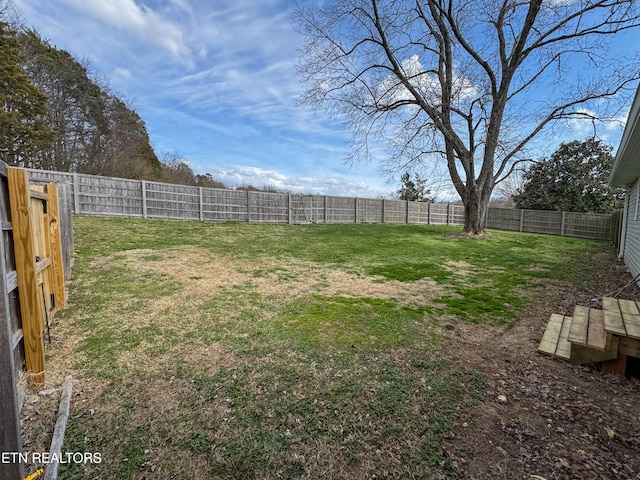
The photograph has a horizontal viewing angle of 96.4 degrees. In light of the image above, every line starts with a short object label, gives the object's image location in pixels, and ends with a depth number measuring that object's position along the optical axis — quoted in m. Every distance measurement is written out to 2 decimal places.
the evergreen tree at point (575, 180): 16.31
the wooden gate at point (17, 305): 1.17
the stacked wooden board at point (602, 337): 2.21
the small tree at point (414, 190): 26.27
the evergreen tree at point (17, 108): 11.06
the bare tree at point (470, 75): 9.52
